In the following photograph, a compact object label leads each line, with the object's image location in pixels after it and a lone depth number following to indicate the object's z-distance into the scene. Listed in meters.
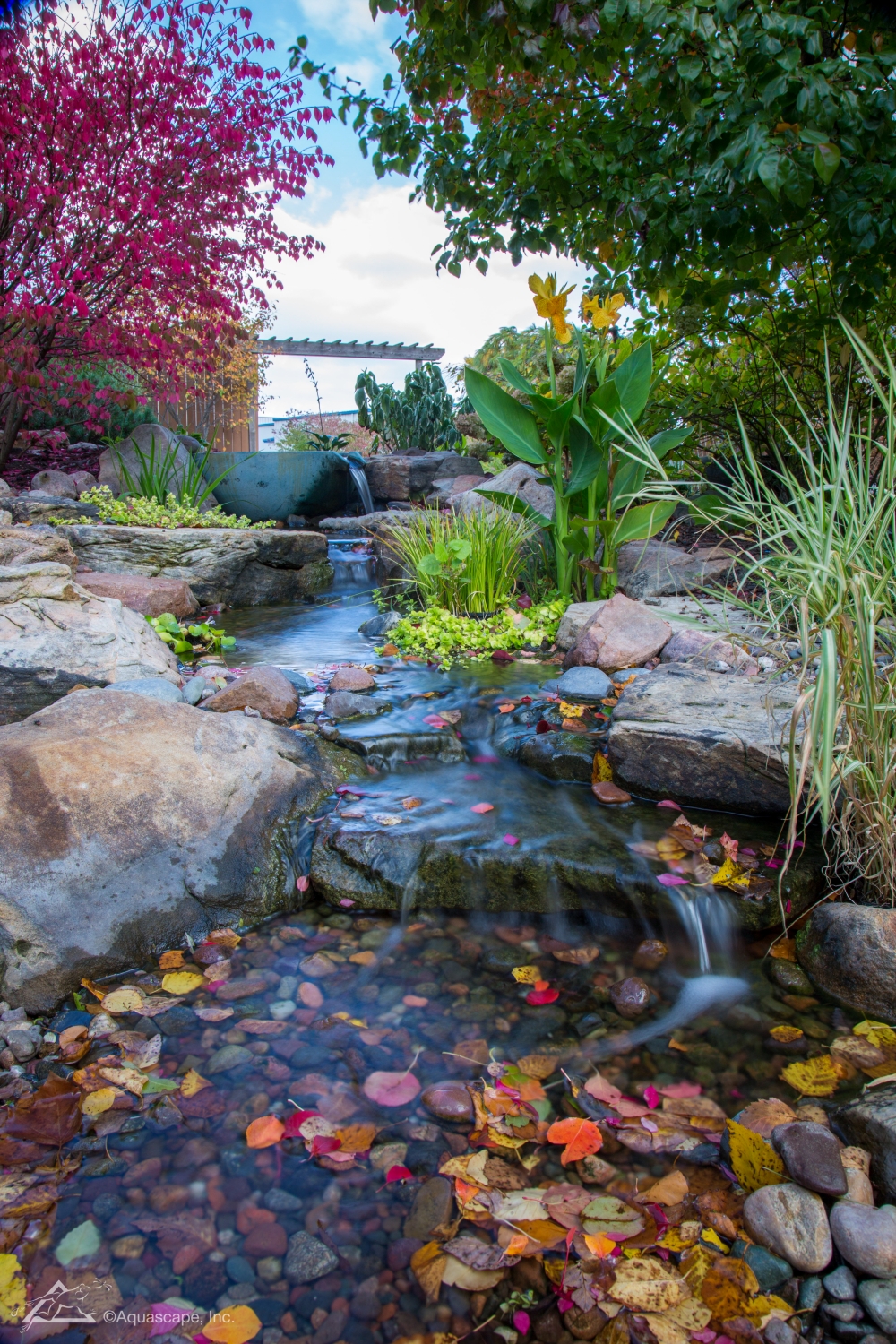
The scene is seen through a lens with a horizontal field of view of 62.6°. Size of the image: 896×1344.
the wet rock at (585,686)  3.26
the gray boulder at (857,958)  1.59
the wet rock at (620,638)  3.65
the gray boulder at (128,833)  1.75
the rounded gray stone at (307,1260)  1.11
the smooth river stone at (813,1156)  1.15
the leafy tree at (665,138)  1.85
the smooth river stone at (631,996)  1.67
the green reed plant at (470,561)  4.72
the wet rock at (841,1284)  1.04
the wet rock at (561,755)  2.72
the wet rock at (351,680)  3.60
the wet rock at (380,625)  5.00
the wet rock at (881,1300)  1.00
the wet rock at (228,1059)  1.49
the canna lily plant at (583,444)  3.90
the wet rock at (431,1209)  1.18
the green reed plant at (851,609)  1.50
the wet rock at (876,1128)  1.17
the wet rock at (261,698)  3.12
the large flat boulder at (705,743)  2.31
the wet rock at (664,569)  4.54
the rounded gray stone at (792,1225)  1.08
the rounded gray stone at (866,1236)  1.05
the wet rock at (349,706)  3.24
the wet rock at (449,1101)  1.39
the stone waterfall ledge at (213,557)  5.53
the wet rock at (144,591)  4.62
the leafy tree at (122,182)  5.58
